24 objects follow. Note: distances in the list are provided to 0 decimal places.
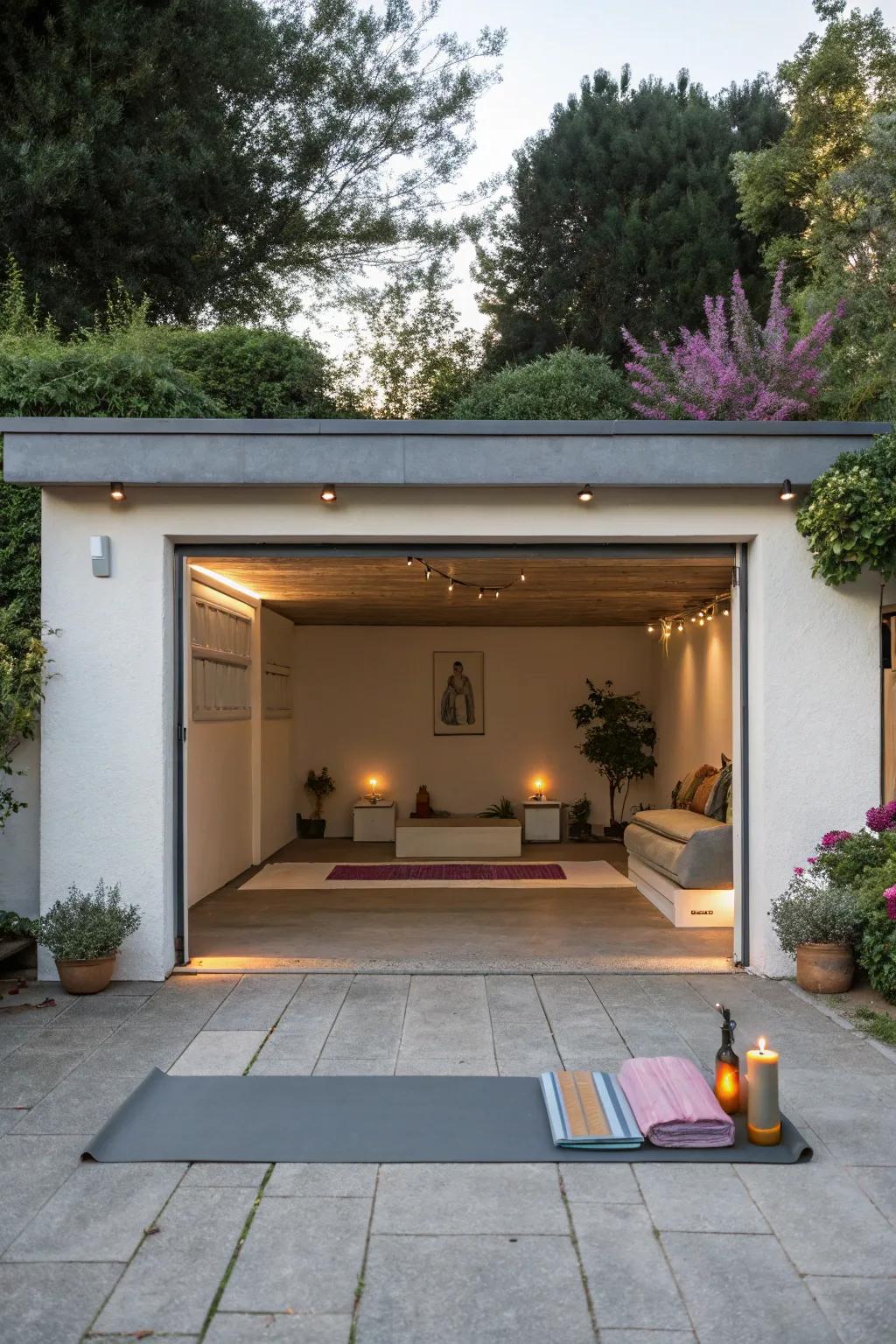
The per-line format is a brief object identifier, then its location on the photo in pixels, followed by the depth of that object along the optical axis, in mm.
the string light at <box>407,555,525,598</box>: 7536
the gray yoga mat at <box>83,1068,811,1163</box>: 3529
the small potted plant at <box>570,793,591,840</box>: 12711
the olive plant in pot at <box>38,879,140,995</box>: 5516
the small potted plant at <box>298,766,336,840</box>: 12742
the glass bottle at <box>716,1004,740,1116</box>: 3809
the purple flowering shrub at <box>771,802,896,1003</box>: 5180
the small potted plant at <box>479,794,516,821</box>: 12609
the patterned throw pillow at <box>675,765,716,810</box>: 9438
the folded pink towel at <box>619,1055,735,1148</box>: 3576
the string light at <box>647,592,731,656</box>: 9367
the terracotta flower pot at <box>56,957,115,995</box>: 5539
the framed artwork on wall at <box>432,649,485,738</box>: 13102
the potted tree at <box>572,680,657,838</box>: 12328
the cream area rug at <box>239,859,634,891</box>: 9227
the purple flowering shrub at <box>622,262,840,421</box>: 8820
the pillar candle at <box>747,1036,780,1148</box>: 3518
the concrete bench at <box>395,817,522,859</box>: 11062
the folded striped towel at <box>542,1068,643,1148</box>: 3574
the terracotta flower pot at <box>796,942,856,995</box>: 5484
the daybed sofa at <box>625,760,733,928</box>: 7441
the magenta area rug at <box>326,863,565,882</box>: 9727
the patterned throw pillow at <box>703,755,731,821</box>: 8469
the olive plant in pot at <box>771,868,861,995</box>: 5469
